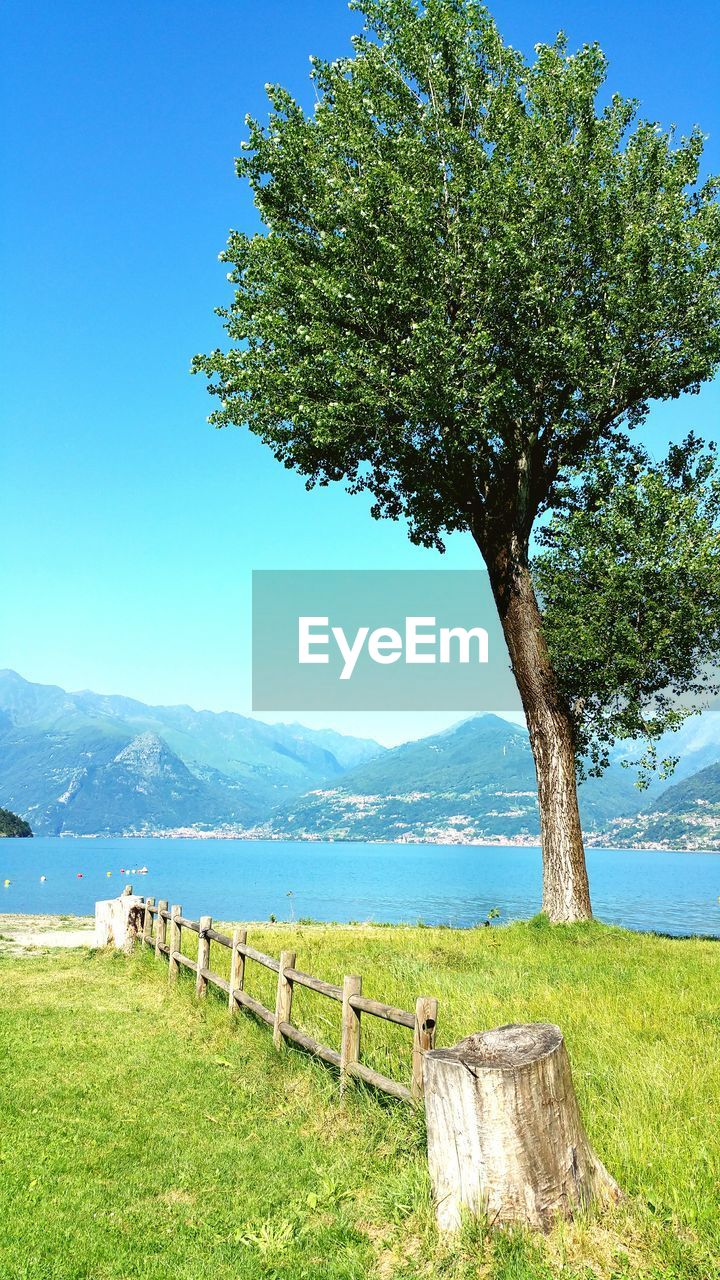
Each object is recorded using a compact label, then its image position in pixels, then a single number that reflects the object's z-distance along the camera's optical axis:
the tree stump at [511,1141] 5.43
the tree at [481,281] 18.53
